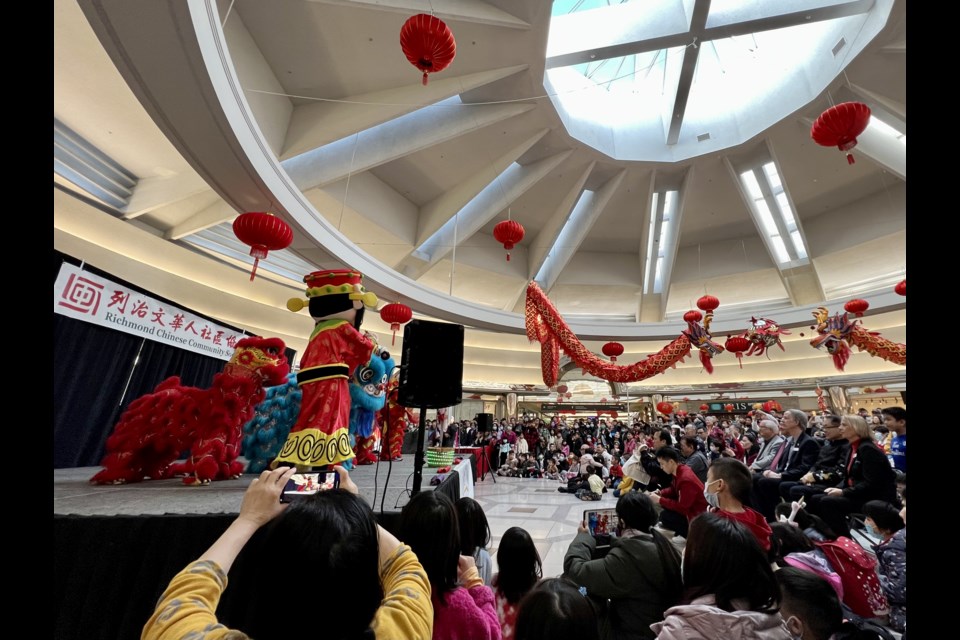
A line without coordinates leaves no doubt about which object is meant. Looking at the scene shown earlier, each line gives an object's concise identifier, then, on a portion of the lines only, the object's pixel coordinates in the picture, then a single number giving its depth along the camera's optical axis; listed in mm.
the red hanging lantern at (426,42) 3512
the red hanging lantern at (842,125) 4336
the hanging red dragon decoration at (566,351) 5133
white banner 4797
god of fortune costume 2484
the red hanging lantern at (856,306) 7820
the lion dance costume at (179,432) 2994
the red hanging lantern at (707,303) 7457
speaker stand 2223
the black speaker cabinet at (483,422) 10305
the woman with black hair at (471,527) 1956
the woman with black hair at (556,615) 984
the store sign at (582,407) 20797
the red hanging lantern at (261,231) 4340
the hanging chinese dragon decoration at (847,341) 6535
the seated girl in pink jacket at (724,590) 1185
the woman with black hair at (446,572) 1204
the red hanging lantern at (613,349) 8852
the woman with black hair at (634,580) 1608
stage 1626
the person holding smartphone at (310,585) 664
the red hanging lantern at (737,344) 6874
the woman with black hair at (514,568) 1687
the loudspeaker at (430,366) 2414
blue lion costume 3631
